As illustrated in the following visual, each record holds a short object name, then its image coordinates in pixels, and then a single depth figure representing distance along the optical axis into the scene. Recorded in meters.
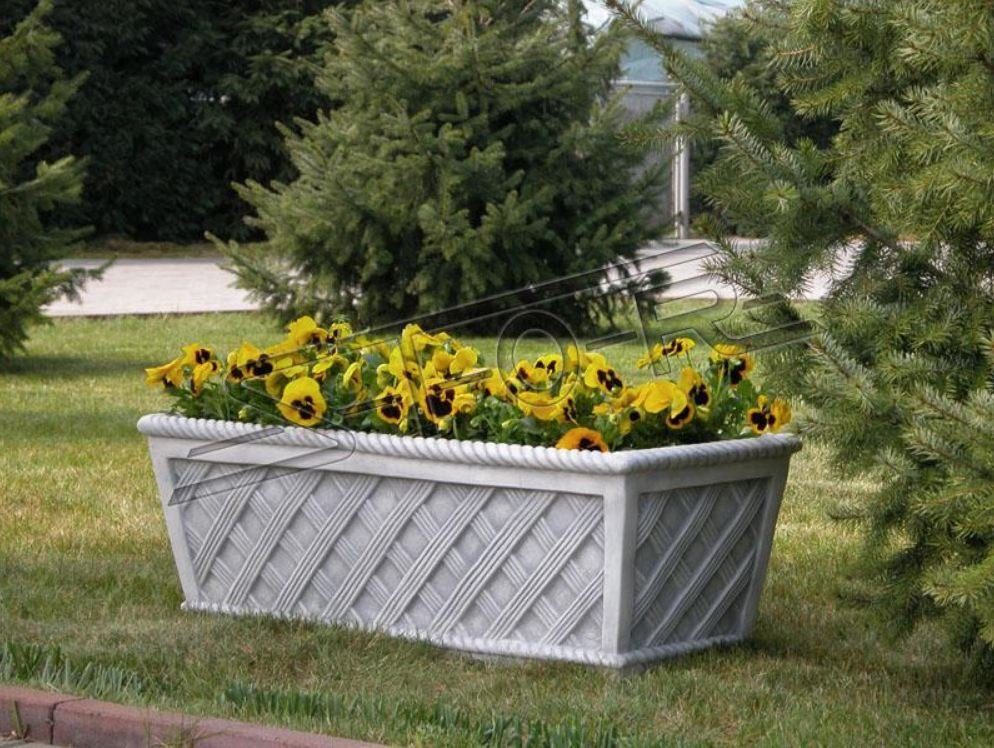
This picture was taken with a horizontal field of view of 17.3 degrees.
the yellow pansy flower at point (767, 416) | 9.29
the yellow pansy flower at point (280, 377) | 9.80
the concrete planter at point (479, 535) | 8.51
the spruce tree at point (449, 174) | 25.81
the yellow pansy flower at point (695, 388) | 9.18
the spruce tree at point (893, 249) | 7.31
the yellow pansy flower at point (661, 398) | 8.85
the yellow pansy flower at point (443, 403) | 9.13
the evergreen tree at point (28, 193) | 21.55
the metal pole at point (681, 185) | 51.08
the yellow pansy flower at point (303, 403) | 9.38
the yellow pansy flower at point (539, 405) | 8.87
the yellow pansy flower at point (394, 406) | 9.28
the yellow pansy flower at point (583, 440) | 8.64
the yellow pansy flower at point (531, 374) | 9.50
